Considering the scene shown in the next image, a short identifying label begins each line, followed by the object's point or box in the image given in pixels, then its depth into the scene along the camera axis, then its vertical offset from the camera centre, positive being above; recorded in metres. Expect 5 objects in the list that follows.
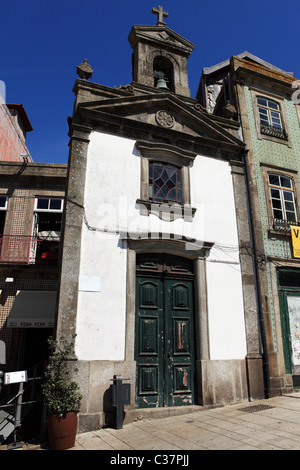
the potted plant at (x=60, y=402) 4.80 -0.73
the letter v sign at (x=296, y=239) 8.86 +2.77
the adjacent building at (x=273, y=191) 7.94 +4.14
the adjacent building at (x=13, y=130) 14.90 +9.92
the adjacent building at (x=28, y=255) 9.67 +2.86
